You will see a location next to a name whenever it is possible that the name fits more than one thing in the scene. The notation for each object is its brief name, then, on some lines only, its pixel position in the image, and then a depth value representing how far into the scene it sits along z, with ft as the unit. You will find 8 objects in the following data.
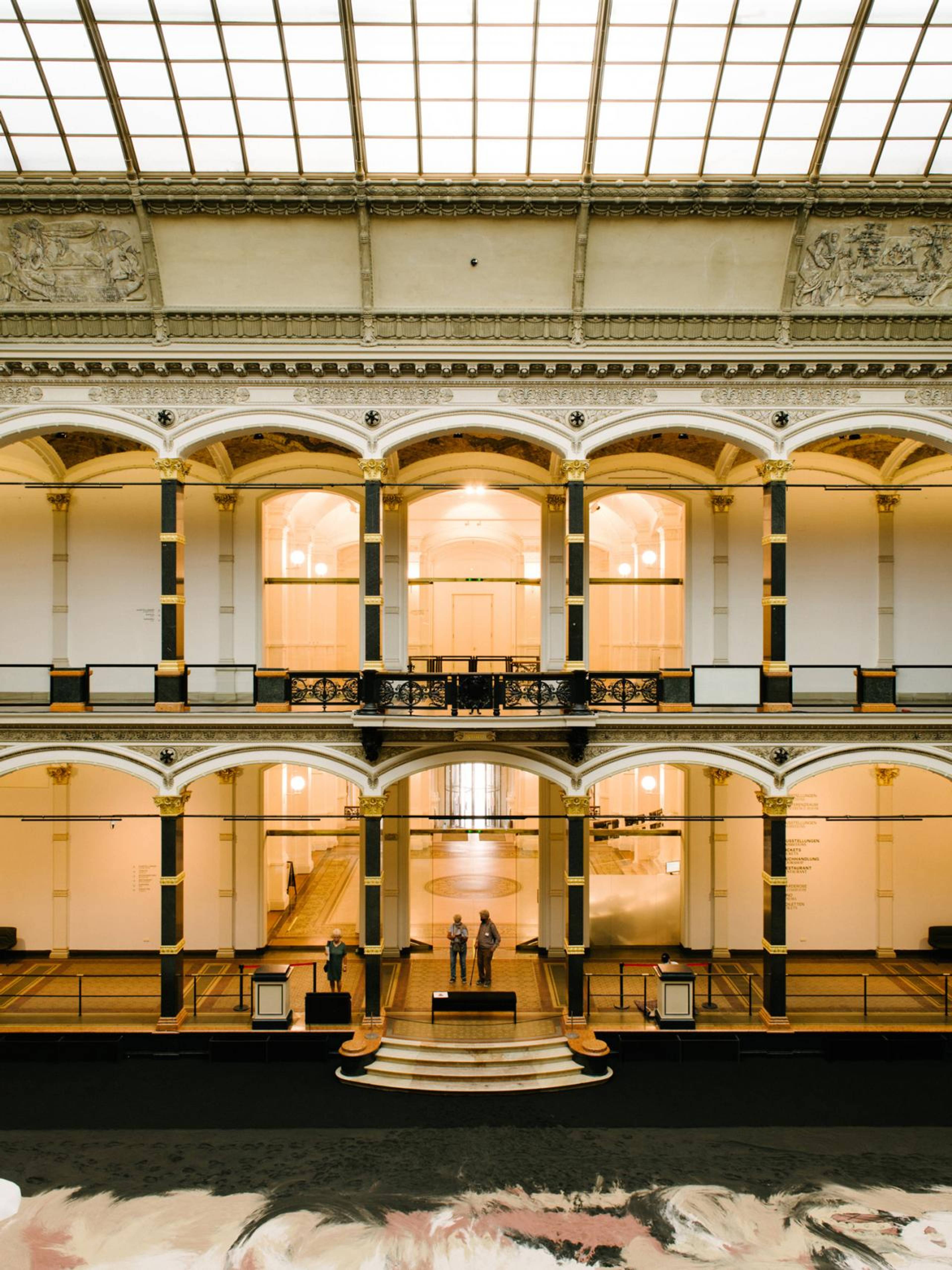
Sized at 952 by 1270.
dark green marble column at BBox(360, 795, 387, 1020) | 41.55
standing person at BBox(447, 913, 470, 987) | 45.24
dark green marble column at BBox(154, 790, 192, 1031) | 41.50
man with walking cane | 45.27
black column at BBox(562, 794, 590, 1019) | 41.55
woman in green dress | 43.47
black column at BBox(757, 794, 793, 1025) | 42.01
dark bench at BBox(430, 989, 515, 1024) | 42.52
